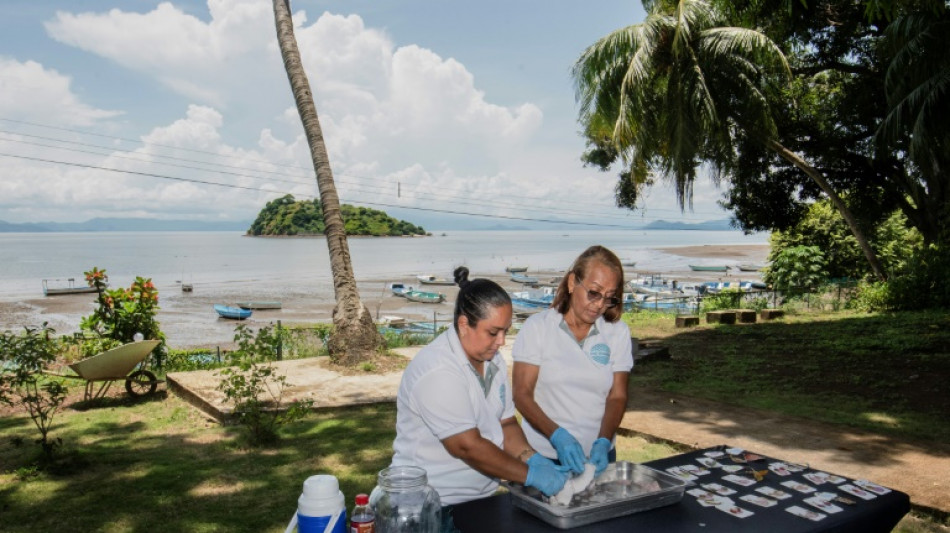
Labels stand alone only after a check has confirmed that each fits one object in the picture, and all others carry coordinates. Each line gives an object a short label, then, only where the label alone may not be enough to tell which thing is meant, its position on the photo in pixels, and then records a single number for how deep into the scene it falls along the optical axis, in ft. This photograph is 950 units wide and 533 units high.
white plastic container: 6.65
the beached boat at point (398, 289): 172.23
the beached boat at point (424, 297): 158.51
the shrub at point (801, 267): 74.49
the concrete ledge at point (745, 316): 53.06
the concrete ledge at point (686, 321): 52.01
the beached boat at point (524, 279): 211.00
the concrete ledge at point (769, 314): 54.90
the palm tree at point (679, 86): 52.34
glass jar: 7.23
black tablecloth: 8.10
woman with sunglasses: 11.03
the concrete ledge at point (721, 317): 53.01
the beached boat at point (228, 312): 126.99
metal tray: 8.05
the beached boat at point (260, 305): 147.67
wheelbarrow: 25.59
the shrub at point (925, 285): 55.22
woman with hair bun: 8.20
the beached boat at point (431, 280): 212.84
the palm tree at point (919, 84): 43.24
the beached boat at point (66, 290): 167.24
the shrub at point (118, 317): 32.01
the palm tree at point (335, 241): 33.60
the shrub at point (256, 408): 21.24
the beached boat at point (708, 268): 261.93
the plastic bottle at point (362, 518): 6.86
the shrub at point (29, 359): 19.80
